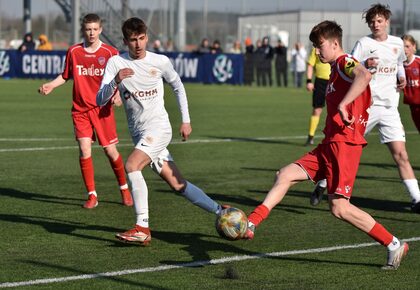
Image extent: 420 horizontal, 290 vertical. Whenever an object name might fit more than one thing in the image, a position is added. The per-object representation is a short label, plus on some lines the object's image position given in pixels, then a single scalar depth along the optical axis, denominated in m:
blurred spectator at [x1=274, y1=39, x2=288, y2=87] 42.91
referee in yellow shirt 18.77
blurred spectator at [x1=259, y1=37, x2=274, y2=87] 42.56
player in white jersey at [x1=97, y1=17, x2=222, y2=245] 9.05
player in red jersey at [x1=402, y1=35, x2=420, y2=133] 13.89
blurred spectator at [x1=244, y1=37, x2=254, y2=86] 43.16
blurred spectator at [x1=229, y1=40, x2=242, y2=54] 48.22
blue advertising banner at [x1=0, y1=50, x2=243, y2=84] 42.09
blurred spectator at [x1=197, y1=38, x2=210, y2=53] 43.25
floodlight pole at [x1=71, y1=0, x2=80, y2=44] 42.53
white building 66.50
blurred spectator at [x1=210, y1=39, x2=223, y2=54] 42.41
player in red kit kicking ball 8.16
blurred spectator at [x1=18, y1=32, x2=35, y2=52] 42.88
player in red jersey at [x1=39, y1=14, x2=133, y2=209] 11.61
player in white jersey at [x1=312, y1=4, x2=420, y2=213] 11.39
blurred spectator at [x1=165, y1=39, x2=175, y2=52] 50.06
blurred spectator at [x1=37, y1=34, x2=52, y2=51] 44.62
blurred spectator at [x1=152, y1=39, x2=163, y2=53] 44.46
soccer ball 8.17
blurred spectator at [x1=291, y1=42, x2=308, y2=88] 43.53
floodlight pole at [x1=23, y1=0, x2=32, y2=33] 52.50
